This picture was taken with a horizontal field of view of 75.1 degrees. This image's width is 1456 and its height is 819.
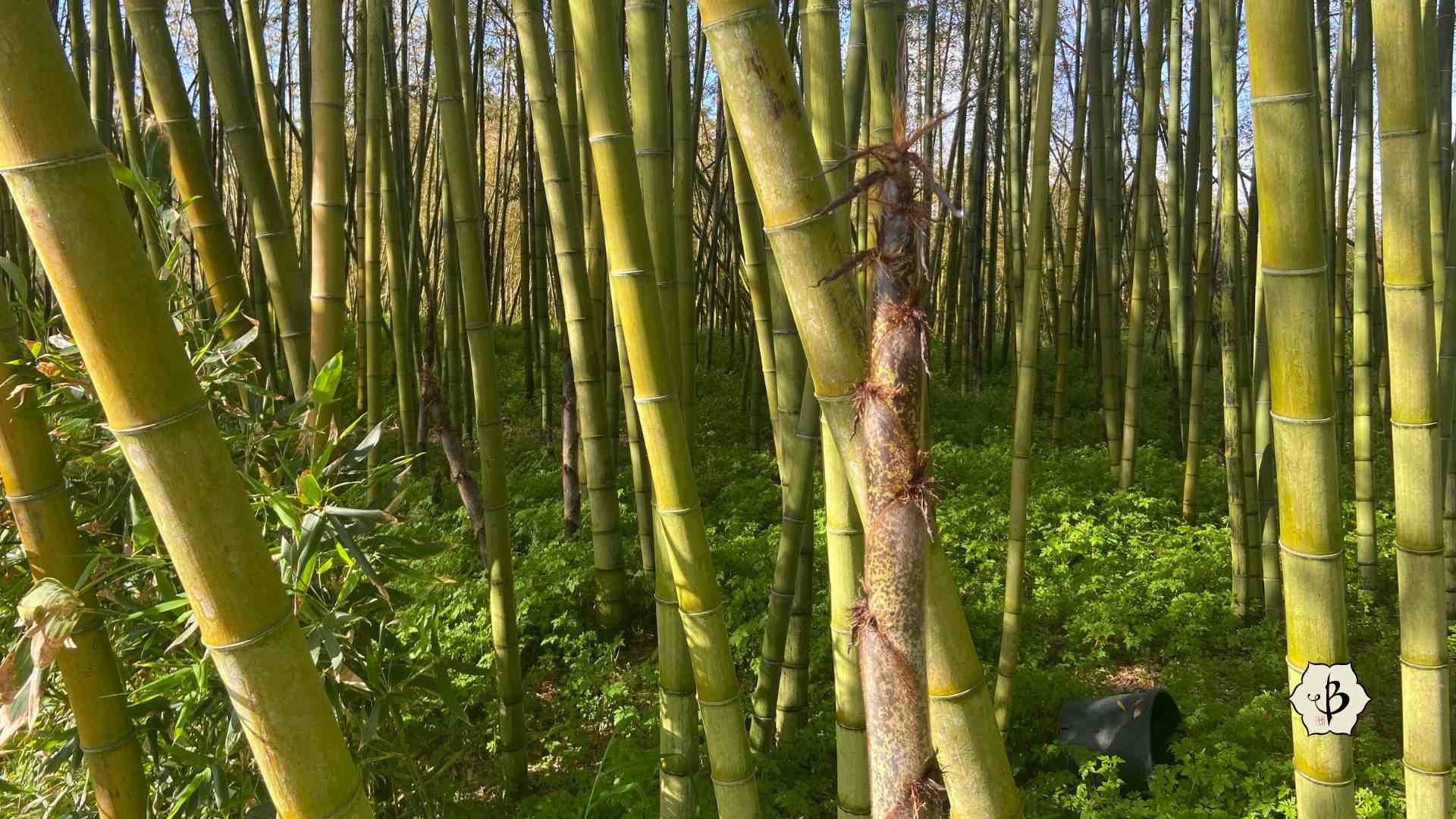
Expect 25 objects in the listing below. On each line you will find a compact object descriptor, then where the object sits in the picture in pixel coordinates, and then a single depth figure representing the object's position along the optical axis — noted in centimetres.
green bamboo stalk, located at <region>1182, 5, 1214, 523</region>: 391
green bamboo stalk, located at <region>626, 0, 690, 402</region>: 126
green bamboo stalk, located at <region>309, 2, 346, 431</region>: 163
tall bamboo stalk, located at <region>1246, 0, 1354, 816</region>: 91
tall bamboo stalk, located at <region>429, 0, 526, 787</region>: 204
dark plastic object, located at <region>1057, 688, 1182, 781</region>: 262
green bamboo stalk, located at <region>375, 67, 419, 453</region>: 351
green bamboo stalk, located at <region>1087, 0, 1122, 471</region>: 428
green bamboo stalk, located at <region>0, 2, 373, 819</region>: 68
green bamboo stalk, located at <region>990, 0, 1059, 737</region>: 217
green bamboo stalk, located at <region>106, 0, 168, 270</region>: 225
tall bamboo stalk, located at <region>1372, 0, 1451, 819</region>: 117
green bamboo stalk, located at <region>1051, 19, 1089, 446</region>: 452
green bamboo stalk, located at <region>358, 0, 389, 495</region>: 287
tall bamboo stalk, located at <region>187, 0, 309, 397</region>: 161
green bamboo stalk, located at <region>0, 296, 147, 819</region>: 119
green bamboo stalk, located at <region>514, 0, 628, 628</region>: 215
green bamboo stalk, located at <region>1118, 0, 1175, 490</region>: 412
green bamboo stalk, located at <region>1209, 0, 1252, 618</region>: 305
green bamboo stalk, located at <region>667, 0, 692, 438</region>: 244
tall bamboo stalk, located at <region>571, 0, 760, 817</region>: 116
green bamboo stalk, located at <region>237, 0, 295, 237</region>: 193
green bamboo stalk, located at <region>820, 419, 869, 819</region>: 110
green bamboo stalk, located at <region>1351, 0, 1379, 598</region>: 284
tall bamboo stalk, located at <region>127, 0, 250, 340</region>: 162
